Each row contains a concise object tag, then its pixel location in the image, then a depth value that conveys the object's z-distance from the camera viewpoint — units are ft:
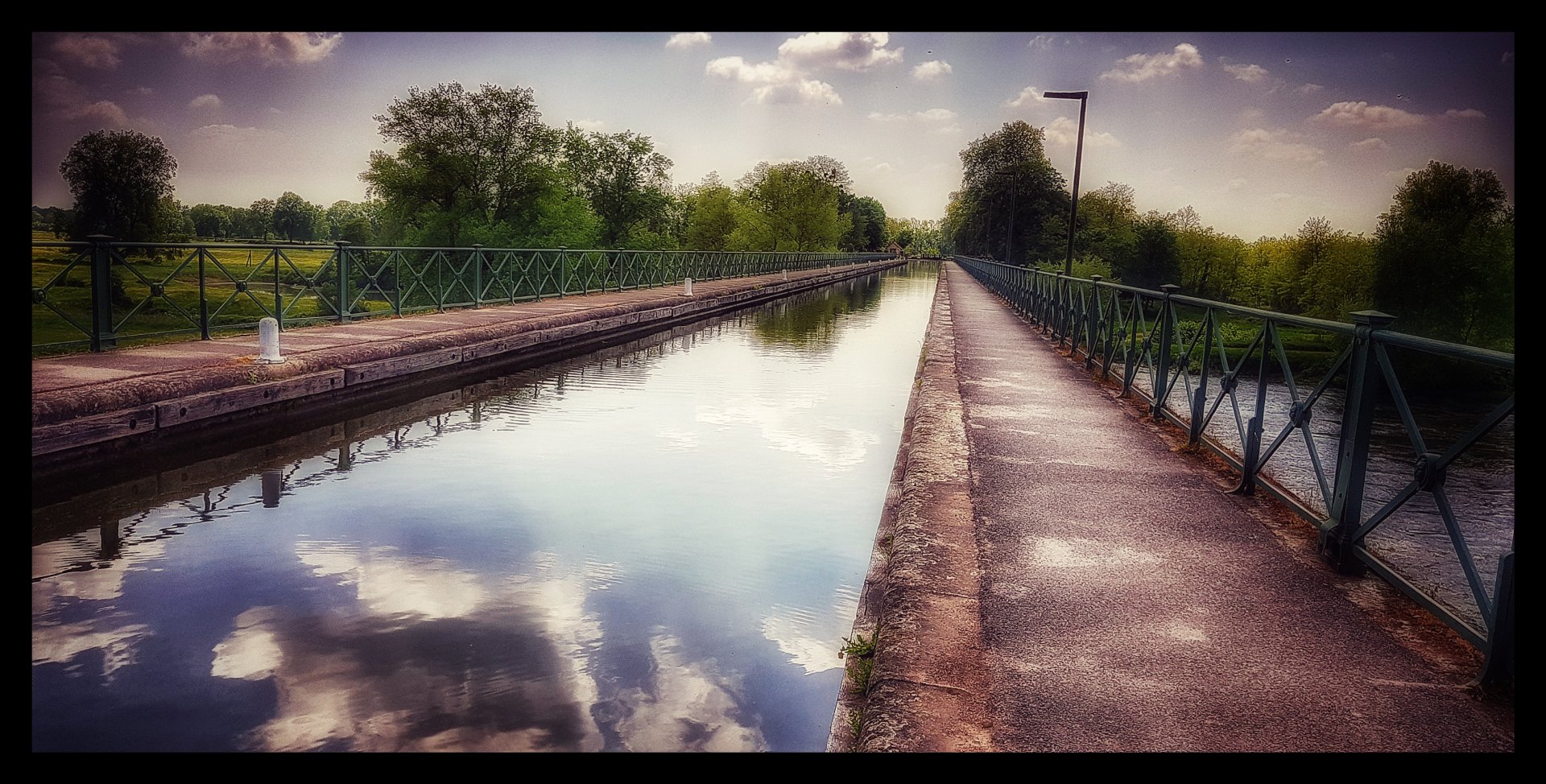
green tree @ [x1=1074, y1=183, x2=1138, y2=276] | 180.75
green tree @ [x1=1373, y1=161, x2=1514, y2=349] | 92.63
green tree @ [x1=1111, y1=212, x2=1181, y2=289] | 175.42
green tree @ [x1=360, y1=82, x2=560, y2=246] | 144.97
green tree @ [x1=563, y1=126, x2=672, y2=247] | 212.64
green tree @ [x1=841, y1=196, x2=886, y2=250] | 444.55
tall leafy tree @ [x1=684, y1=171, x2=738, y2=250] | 267.59
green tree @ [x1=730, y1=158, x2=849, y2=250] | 259.19
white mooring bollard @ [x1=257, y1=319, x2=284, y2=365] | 30.78
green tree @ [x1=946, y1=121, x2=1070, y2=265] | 235.40
